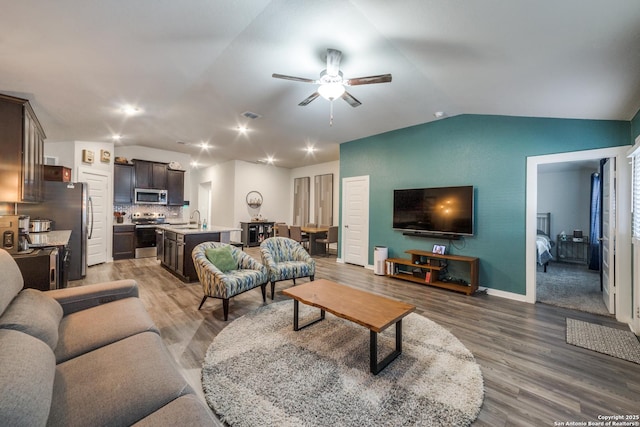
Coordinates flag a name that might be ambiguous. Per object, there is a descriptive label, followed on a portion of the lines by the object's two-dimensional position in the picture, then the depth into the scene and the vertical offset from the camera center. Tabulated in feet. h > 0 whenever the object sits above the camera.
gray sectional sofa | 3.00 -2.49
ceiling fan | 8.51 +4.50
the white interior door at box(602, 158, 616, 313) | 10.61 -0.61
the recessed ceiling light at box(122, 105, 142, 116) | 12.67 +5.14
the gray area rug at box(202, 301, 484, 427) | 5.42 -4.04
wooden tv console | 13.35 -3.09
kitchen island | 14.61 -1.75
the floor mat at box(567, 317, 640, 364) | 7.94 -4.00
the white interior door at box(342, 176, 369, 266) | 19.16 -0.33
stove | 21.07 -1.75
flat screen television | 14.07 +0.35
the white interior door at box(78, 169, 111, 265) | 18.07 +0.14
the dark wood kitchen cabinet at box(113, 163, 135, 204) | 20.63 +2.42
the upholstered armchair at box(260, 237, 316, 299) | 11.83 -2.23
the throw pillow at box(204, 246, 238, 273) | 11.27 -1.89
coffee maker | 9.42 -0.82
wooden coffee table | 6.75 -2.70
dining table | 23.90 -2.09
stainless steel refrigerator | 14.38 -0.02
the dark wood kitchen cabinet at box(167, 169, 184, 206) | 23.49 +2.42
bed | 17.69 -1.59
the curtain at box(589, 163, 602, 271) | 17.89 -0.83
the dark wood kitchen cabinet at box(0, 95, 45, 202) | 9.39 +2.33
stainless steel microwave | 21.62 +1.44
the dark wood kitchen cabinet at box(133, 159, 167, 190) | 21.66 +3.33
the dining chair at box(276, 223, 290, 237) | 24.57 -1.44
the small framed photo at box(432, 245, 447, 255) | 14.92 -1.88
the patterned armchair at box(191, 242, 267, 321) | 9.86 -2.48
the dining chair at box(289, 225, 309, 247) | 23.45 -1.63
